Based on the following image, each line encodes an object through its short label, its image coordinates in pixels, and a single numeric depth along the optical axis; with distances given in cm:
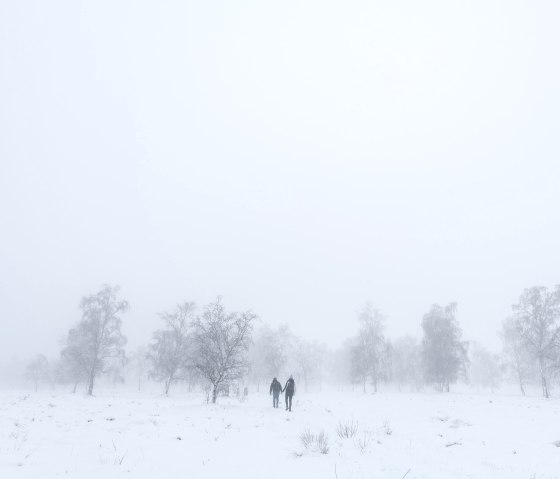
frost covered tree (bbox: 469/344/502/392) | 8712
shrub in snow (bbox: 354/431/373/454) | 1223
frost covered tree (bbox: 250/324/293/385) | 6756
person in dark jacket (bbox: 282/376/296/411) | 2395
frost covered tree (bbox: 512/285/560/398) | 4212
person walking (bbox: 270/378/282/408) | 2553
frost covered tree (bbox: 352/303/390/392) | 5925
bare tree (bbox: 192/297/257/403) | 2941
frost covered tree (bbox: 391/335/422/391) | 7244
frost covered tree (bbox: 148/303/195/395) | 4922
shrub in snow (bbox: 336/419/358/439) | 1425
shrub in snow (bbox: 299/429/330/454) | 1170
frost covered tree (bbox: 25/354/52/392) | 8276
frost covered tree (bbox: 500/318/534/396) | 5849
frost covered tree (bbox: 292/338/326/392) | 8038
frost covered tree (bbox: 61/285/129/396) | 4581
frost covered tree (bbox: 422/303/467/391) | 5319
